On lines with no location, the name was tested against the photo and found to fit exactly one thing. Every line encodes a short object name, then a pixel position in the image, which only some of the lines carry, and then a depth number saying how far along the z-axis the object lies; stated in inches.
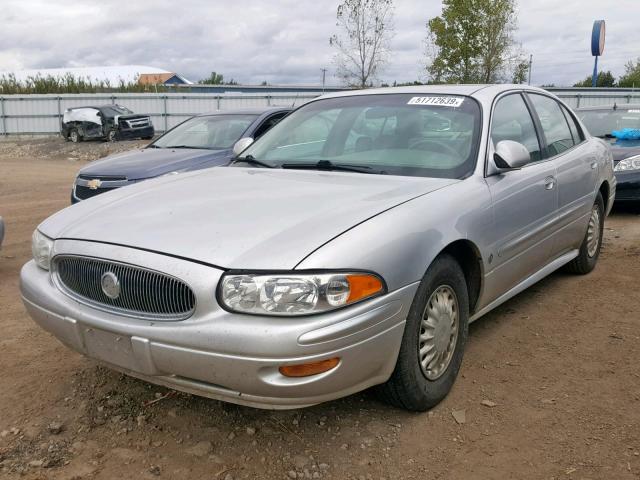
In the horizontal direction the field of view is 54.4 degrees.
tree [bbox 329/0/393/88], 1014.4
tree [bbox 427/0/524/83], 1005.8
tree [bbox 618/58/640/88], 2163.9
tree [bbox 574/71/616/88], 2293.3
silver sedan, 92.8
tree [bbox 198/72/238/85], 2333.5
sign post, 959.0
